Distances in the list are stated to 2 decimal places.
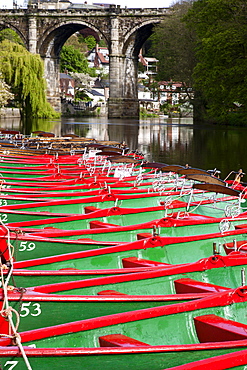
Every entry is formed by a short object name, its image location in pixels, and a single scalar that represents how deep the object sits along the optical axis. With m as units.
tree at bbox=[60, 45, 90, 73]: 97.50
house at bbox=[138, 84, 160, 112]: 103.15
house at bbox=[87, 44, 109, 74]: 120.75
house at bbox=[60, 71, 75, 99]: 93.13
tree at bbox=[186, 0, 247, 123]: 28.08
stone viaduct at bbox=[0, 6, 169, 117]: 68.94
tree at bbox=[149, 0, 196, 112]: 49.88
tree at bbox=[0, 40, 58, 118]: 45.28
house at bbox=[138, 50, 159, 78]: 120.80
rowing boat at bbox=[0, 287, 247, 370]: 4.87
